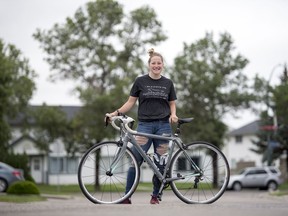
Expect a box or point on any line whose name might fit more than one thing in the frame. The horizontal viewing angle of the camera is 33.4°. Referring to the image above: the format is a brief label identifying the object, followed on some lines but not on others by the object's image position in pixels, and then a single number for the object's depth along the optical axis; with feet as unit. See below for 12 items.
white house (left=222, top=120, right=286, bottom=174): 220.26
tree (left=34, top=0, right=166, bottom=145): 105.56
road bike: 17.40
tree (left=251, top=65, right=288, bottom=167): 109.68
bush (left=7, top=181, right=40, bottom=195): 55.03
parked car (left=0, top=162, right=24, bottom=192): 69.83
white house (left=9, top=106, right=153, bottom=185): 154.59
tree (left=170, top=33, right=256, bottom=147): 108.93
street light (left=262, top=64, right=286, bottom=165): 110.73
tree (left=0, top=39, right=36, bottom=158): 108.33
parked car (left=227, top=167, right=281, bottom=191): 109.45
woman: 17.62
